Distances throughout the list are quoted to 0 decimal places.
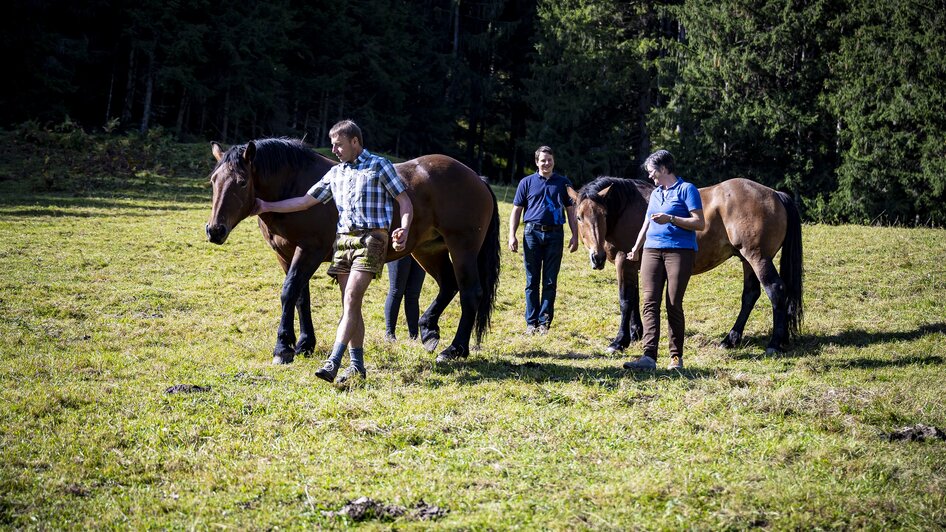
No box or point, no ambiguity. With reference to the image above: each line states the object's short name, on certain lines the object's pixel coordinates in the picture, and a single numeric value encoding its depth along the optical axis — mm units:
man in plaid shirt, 6402
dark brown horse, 7508
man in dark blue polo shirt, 10047
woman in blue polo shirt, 7207
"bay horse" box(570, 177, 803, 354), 9125
